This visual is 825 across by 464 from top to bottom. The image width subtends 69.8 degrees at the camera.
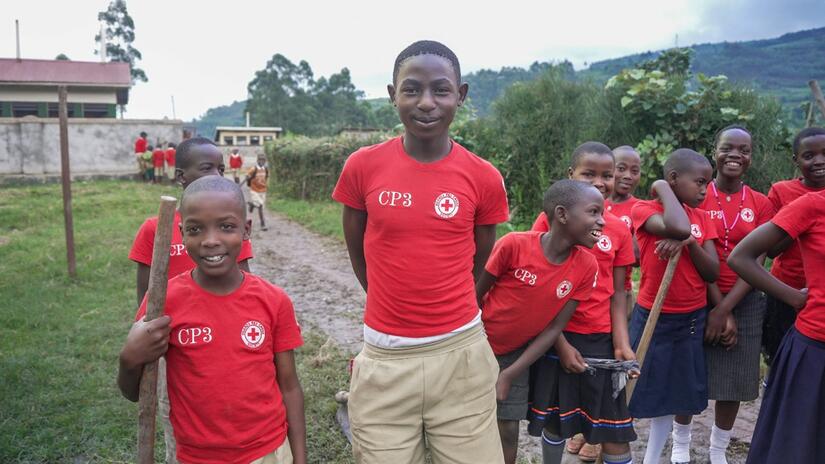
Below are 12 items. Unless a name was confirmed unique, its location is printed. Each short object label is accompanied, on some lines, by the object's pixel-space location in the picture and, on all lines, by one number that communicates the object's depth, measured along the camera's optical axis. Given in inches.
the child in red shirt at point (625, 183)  131.4
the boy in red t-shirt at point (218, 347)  72.4
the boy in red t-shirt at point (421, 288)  81.5
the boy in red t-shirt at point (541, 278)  98.3
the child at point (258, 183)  477.8
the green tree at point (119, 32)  1740.9
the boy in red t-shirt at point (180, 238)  76.6
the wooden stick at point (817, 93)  137.3
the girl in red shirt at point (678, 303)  115.1
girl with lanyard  120.7
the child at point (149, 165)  776.6
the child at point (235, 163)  753.6
